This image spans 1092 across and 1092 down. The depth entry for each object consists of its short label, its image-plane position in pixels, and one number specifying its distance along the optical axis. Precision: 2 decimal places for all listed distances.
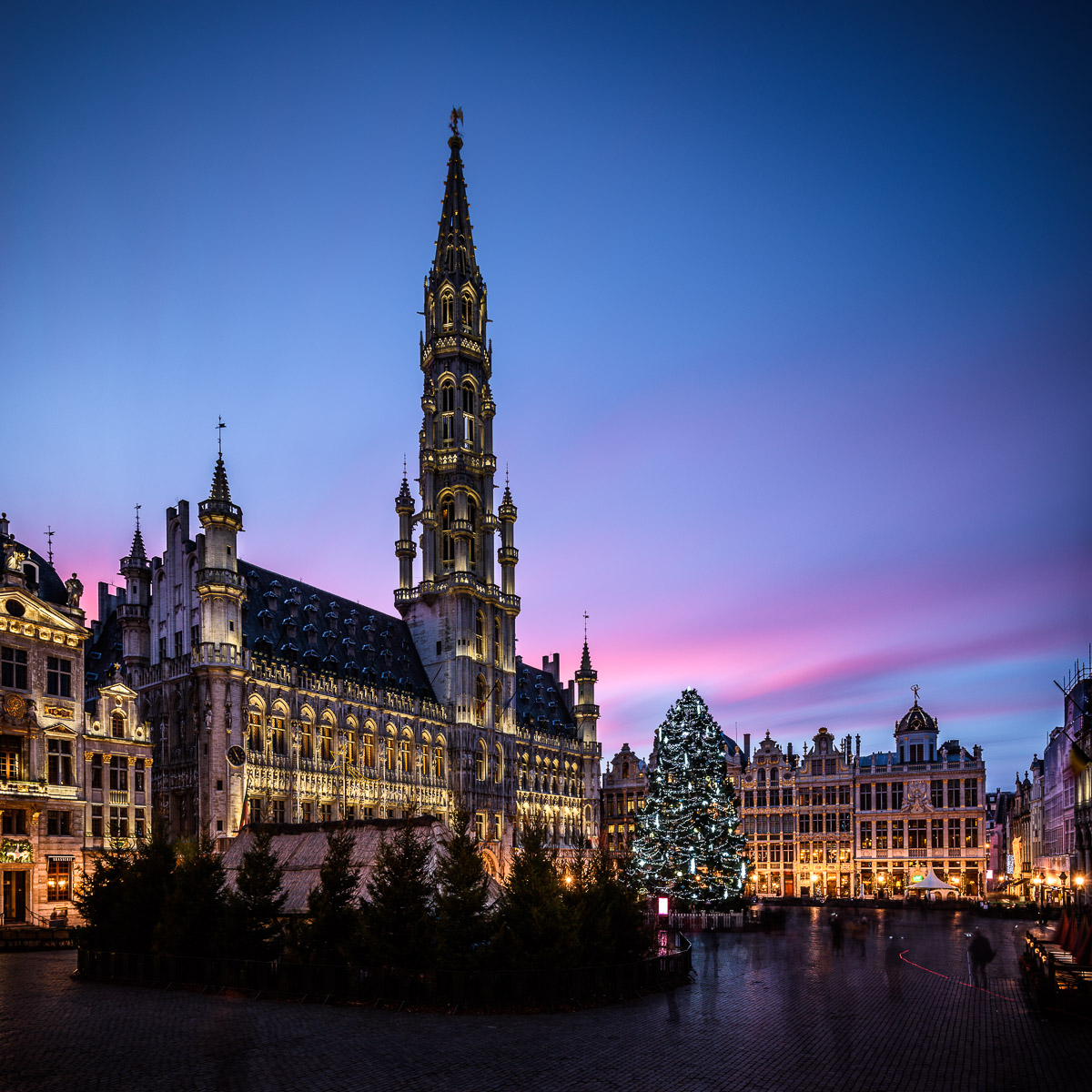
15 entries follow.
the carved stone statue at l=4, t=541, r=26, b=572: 50.53
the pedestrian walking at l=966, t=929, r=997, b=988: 30.41
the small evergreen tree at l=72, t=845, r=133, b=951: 33.84
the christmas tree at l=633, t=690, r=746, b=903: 58.38
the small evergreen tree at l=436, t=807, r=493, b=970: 27.41
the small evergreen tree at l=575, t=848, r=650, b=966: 29.41
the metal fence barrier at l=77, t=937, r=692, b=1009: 26.83
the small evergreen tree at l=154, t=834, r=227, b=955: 31.67
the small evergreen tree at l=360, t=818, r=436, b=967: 28.06
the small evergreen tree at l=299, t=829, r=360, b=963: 29.83
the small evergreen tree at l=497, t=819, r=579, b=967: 27.28
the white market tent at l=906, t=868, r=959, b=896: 68.31
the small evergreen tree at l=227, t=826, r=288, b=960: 31.23
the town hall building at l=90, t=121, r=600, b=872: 62.91
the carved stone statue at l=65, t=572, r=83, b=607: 54.00
